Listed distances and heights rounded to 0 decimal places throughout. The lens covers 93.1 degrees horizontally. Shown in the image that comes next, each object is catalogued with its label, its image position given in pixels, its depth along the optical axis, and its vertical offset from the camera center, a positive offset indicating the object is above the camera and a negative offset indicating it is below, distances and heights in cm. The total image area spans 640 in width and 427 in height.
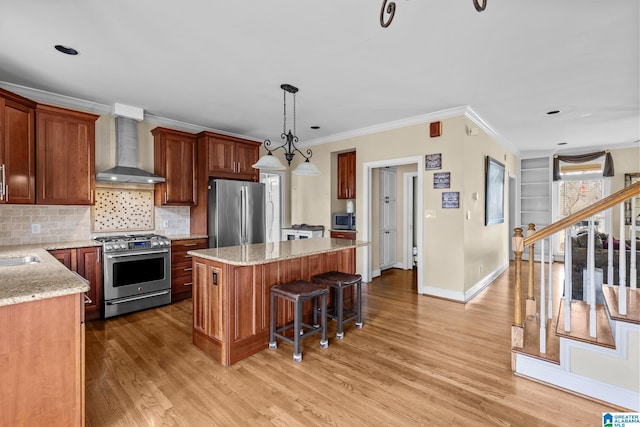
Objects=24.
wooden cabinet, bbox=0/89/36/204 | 286 +62
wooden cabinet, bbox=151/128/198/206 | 435 +66
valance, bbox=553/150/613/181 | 636 +114
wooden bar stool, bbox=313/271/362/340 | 298 -73
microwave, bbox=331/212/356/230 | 548 -18
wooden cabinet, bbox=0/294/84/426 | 143 -75
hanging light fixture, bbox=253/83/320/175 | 311 +51
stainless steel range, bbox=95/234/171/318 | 354 -75
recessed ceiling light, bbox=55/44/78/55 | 257 +140
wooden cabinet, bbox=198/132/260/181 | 460 +89
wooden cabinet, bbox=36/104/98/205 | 329 +63
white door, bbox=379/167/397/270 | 580 -13
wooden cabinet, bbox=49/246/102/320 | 338 -65
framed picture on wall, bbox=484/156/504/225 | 491 +34
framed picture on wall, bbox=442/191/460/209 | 411 +16
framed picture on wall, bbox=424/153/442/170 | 426 +71
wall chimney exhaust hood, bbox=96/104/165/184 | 394 +88
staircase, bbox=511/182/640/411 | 192 -90
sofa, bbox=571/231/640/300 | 371 -64
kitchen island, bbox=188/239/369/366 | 249 -73
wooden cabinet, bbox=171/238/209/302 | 415 -81
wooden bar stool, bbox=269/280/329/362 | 255 -84
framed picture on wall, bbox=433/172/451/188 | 419 +44
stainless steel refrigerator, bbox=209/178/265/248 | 452 -3
